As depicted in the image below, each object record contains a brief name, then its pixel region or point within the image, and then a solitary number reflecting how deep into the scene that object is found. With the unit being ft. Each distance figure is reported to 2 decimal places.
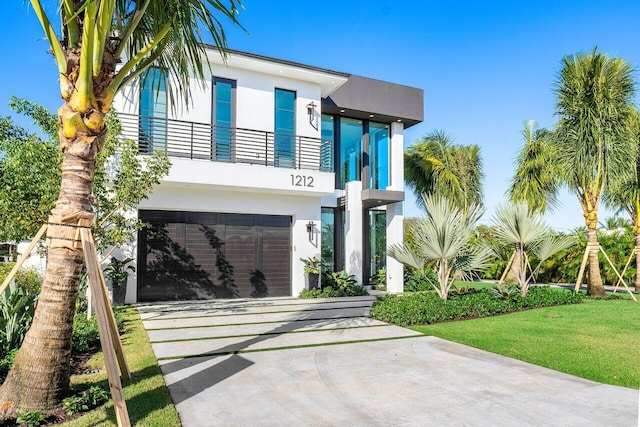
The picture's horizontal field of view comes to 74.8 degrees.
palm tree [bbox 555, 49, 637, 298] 40.73
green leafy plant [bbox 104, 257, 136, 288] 32.32
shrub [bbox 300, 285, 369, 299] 43.16
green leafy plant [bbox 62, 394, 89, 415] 12.37
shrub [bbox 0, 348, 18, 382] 15.22
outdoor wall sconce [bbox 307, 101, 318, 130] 45.11
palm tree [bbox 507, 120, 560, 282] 55.62
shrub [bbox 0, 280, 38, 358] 17.75
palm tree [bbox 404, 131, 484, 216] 66.95
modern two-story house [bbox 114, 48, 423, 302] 38.78
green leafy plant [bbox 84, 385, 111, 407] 13.02
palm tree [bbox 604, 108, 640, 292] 41.88
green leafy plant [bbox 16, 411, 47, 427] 11.41
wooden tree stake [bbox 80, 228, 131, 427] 10.91
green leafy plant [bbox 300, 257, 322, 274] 43.60
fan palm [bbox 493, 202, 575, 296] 39.58
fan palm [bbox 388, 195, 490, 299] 31.60
